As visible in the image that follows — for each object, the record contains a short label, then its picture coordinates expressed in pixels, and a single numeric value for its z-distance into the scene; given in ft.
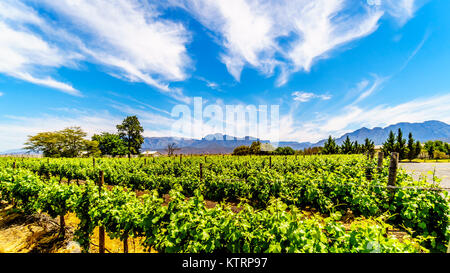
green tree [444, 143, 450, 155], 210.79
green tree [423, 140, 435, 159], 197.43
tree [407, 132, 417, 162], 172.45
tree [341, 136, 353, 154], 185.98
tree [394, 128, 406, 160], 171.07
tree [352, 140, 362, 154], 183.99
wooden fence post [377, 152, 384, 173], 22.40
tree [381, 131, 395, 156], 174.19
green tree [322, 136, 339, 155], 185.78
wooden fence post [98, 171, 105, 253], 13.46
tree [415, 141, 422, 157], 172.96
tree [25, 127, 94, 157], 157.69
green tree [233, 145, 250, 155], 183.96
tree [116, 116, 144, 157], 193.16
